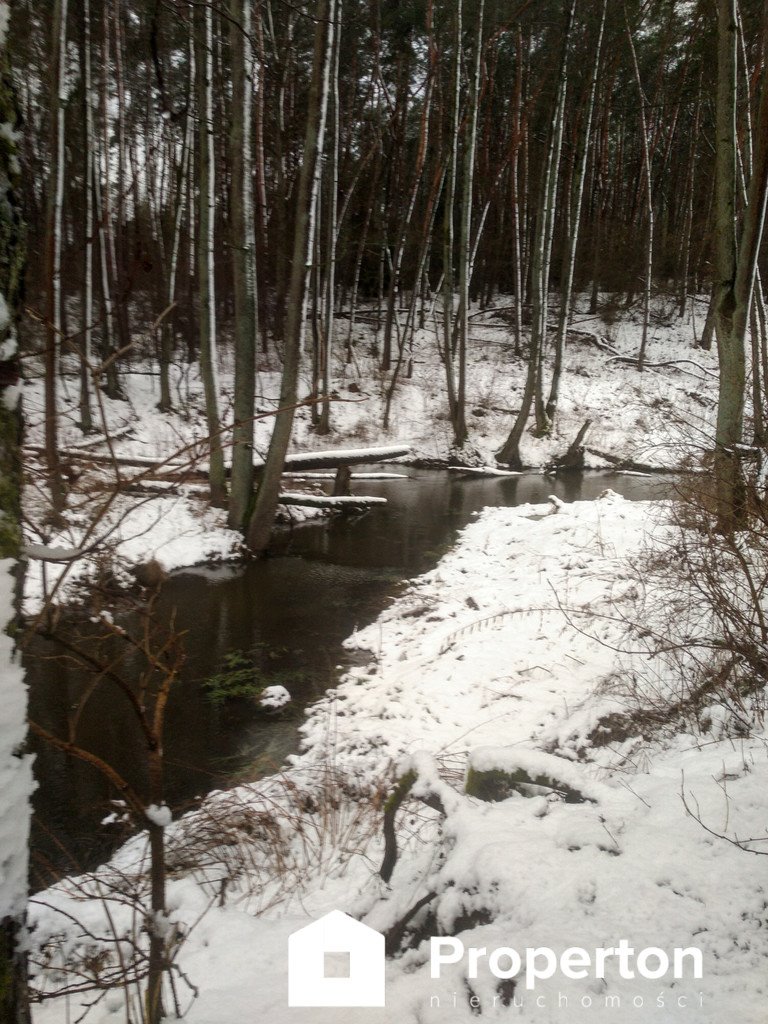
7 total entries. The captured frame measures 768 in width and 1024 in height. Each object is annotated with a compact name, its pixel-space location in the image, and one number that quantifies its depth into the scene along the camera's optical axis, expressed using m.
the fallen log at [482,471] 14.36
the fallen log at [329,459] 10.62
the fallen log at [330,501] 10.22
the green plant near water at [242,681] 5.57
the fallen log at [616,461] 14.18
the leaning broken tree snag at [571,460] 15.27
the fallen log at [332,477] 12.01
